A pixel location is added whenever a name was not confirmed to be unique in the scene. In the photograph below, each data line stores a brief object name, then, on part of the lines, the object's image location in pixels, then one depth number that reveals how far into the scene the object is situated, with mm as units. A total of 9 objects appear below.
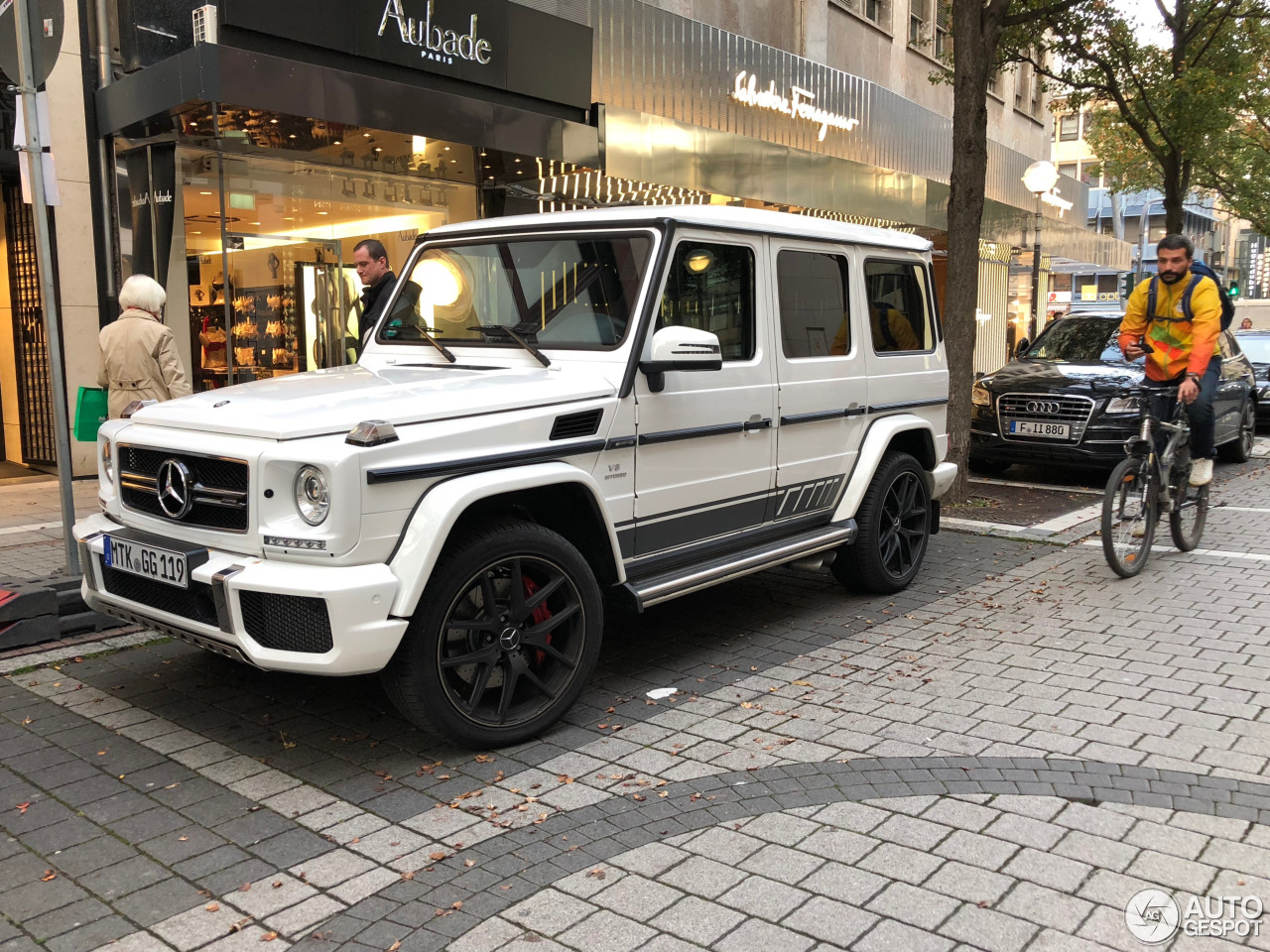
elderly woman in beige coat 6570
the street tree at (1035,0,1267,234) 16250
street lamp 16500
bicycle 6777
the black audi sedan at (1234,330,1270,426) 16594
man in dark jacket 6949
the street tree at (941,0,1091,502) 9555
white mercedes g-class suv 3588
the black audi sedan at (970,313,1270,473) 10070
